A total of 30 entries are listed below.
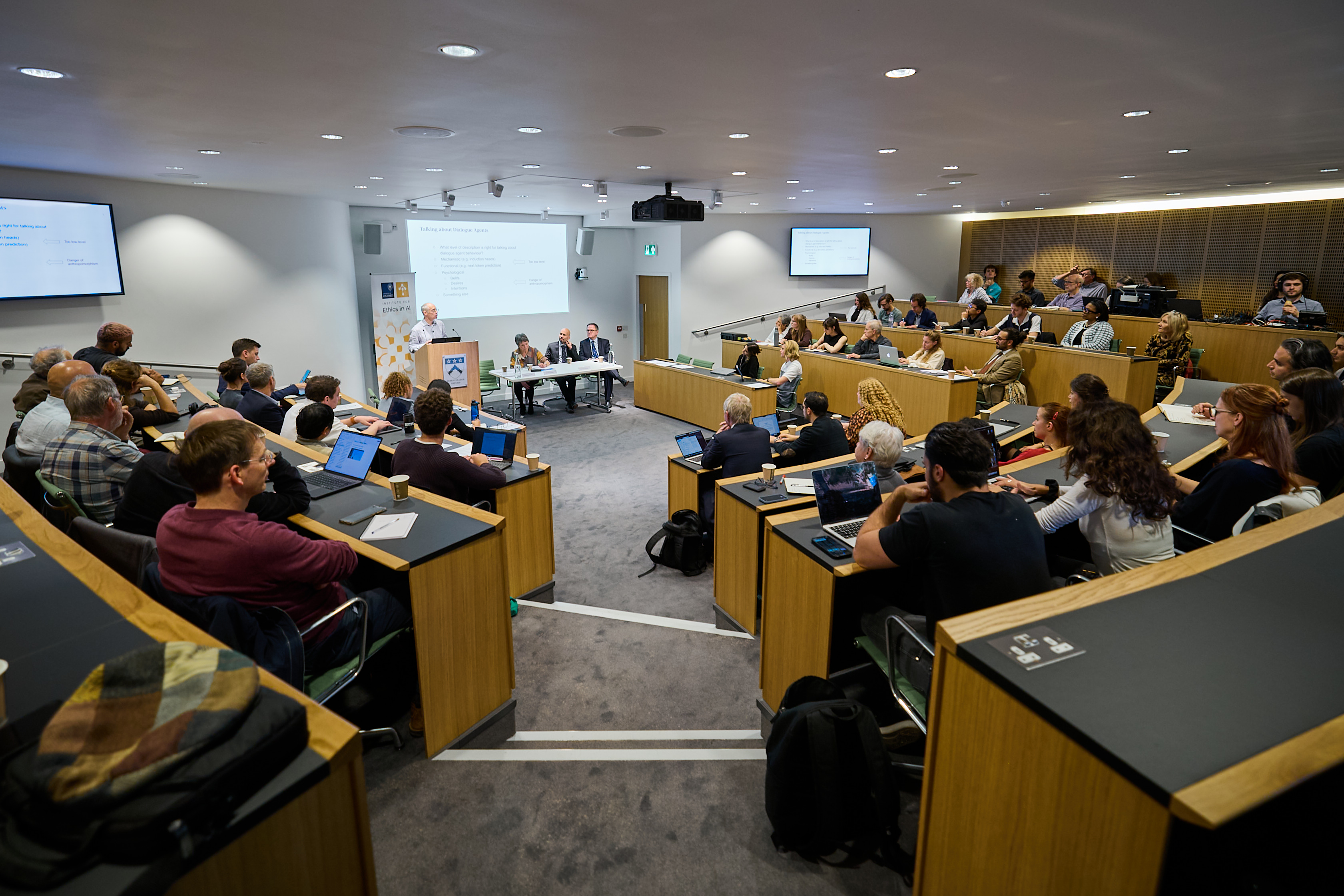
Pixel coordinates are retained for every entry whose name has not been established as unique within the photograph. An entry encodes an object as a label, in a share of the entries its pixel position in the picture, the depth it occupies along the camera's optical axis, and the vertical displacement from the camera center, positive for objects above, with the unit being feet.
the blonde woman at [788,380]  27.68 -3.10
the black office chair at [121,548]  8.07 -2.91
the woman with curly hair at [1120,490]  8.57 -2.29
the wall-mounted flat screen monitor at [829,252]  42.98 +3.09
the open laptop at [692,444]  15.78 -3.20
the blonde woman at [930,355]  27.86 -2.12
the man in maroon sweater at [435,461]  12.12 -2.75
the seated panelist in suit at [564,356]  34.14 -2.66
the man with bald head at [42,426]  13.07 -2.33
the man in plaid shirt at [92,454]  11.18 -2.43
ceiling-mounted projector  23.44 +3.10
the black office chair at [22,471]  12.80 -3.09
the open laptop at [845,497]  9.91 -2.77
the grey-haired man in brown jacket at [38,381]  14.85 -1.86
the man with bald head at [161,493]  9.65 -2.64
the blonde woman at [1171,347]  23.73 -1.55
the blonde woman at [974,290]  35.42 +0.60
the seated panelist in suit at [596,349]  34.81 -2.42
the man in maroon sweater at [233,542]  7.34 -2.51
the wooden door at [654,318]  41.60 -0.96
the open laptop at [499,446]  14.29 -2.95
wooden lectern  31.42 -2.93
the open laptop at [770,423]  19.29 -3.33
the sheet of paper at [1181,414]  15.83 -2.60
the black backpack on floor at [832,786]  7.53 -5.24
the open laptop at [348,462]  11.68 -2.72
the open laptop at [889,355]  28.63 -2.18
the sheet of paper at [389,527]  9.35 -3.07
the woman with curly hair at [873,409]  15.96 -2.44
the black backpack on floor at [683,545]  15.55 -5.38
